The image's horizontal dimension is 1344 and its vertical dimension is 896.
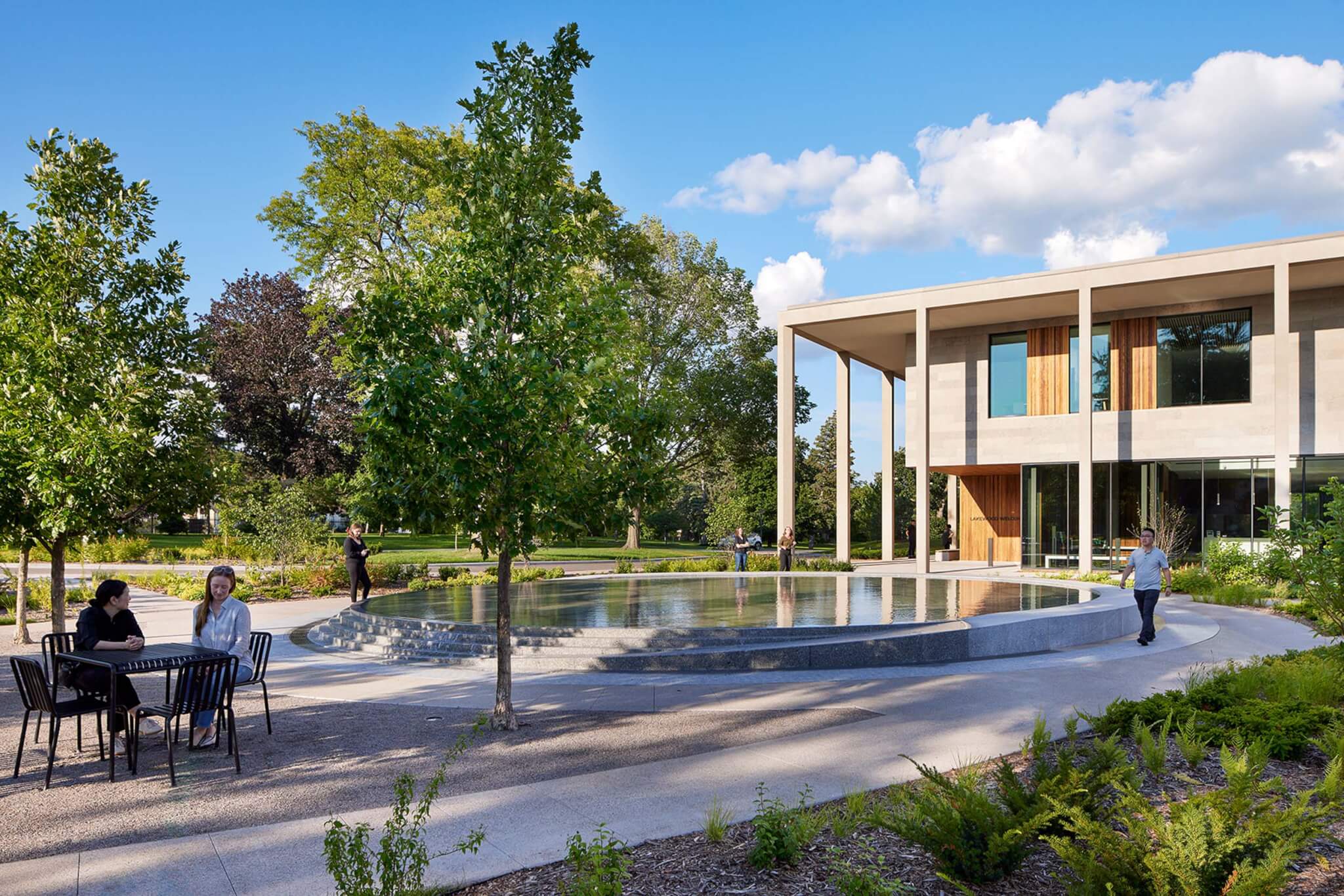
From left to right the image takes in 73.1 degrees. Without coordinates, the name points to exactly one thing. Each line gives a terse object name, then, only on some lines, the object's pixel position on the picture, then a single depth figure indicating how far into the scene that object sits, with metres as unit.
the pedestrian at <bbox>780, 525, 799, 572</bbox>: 26.25
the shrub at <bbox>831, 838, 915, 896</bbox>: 4.16
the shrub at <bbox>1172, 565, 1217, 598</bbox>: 20.49
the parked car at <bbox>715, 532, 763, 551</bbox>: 40.84
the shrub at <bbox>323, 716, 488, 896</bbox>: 4.07
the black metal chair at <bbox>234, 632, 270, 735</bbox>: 8.77
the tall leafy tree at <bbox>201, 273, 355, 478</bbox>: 42.47
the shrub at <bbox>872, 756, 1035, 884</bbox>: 4.58
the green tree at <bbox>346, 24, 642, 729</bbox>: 7.84
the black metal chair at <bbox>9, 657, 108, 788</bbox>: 6.89
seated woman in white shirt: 8.31
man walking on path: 13.54
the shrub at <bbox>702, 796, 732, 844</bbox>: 5.23
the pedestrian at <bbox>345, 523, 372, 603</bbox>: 19.41
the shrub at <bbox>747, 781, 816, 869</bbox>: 4.78
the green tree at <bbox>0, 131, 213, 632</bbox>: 10.96
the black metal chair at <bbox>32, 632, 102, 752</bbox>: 7.50
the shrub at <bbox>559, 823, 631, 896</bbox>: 4.14
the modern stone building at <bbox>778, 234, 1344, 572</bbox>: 25.61
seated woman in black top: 7.61
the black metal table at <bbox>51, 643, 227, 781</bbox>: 7.08
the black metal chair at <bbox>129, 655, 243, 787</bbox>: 7.17
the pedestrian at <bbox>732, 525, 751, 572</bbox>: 26.38
